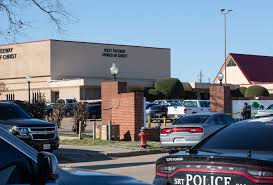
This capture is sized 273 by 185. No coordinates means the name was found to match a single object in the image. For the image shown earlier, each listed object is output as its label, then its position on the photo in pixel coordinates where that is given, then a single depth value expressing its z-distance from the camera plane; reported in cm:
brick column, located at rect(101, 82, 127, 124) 2795
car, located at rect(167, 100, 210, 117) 4706
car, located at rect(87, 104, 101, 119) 5008
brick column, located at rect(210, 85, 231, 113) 3572
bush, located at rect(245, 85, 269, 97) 6772
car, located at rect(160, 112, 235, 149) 1961
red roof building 8362
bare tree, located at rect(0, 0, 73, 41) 2036
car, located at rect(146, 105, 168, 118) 4878
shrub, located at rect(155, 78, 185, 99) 7269
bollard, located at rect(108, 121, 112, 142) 2583
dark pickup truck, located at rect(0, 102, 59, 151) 1717
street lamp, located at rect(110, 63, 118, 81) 2975
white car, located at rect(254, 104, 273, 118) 3672
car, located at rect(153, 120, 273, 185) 612
